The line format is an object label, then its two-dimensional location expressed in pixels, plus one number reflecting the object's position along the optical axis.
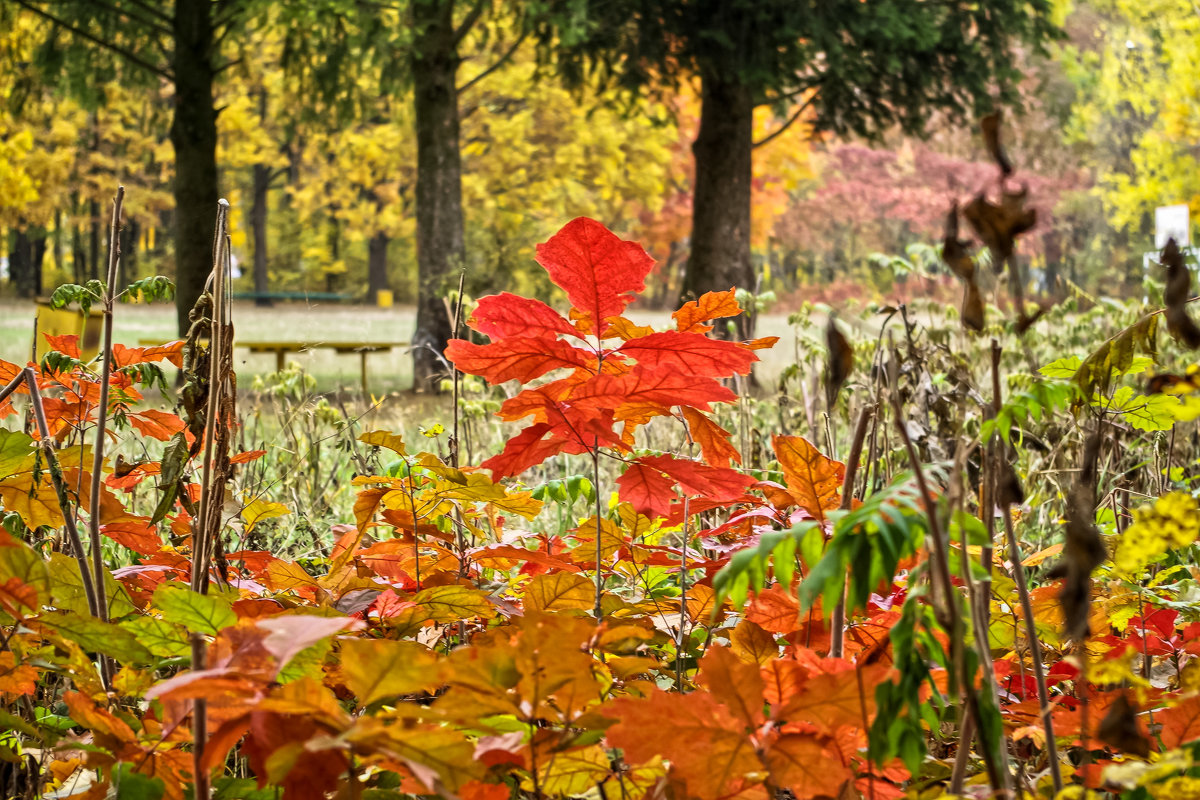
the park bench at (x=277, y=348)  18.64
